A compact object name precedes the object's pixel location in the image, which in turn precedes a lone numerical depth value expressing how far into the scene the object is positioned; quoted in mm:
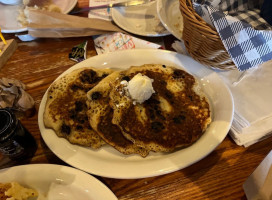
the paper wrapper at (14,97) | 363
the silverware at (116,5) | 549
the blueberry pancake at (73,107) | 323
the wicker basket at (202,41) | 313
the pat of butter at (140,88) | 310
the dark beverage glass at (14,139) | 278
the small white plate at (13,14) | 527
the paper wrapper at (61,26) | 480
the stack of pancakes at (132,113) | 308
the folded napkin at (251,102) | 330
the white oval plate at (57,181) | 280
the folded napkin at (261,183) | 238
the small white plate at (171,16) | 449
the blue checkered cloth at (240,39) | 291
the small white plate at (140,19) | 496
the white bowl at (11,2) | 568
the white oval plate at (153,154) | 288
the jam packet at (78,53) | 464
